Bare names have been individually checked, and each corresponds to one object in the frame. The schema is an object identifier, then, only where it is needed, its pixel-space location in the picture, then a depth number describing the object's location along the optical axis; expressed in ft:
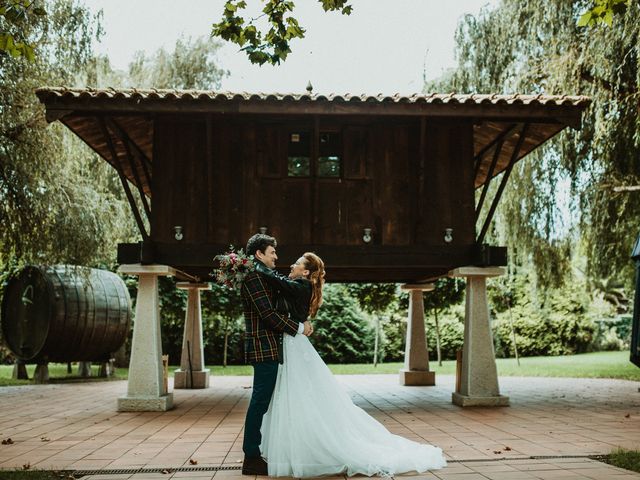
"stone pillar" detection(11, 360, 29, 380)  51.26
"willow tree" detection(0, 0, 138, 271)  39.53
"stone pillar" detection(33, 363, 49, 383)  49.08
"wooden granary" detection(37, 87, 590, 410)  32.78
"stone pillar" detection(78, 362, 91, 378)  54.13
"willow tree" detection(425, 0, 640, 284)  39.42
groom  17.99
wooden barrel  46.98
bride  17.81
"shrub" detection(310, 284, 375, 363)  79.77
